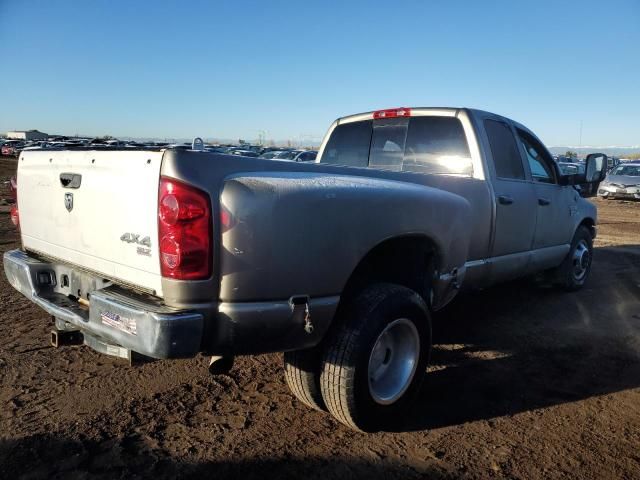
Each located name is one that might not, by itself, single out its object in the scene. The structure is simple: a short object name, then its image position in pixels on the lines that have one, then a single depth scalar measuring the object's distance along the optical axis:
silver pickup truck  2.26
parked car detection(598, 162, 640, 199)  19.69
